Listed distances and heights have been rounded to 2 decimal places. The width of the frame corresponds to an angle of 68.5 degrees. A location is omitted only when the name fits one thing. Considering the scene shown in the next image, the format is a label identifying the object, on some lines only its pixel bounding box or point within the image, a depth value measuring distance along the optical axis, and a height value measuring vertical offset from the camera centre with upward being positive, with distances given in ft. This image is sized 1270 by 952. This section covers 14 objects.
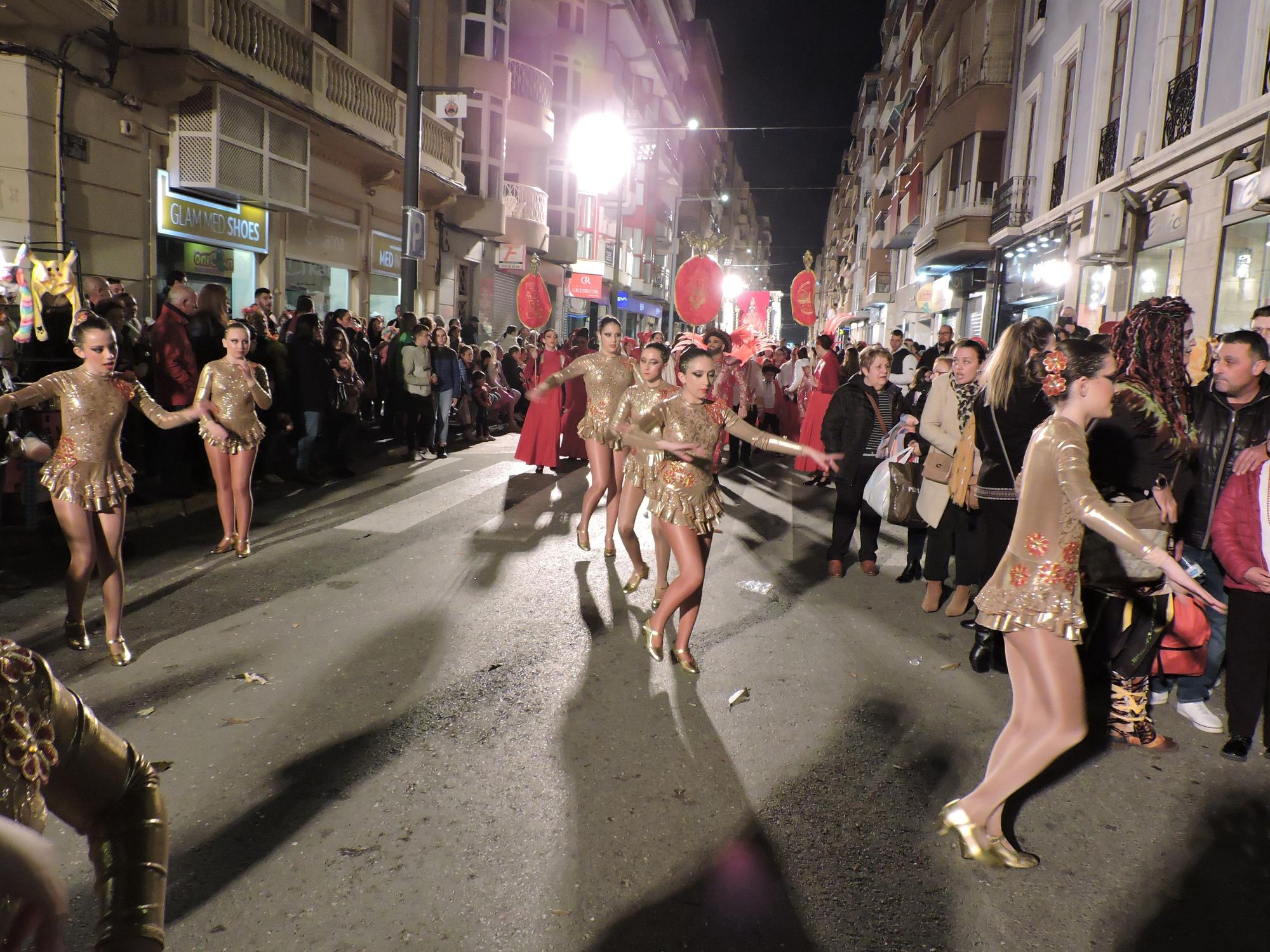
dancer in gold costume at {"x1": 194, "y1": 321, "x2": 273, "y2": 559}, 24.38 -2.27
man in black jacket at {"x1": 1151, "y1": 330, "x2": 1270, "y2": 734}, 15.58 -0.82
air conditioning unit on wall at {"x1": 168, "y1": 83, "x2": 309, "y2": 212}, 44.68 +9.52
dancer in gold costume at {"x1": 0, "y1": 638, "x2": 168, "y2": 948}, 3.75 -1.97
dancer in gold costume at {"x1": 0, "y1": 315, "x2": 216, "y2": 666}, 17.38 -2.67
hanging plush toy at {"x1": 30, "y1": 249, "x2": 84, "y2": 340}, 27.04 +1.42
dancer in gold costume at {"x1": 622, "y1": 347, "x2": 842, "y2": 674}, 17.56 -2.25
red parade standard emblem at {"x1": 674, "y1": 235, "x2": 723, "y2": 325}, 66.59 +5.35
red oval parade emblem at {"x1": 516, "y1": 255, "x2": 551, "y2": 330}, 65.36 +3.51
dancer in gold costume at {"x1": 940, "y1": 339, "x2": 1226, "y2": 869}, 11.20 -2.71
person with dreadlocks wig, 14.75 -1.42
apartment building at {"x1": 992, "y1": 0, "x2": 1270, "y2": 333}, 38.17 +11.76
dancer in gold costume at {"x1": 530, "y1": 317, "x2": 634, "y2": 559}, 28.27 -1.61
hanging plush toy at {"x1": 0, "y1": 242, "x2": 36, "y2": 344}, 25.64 +0.58
